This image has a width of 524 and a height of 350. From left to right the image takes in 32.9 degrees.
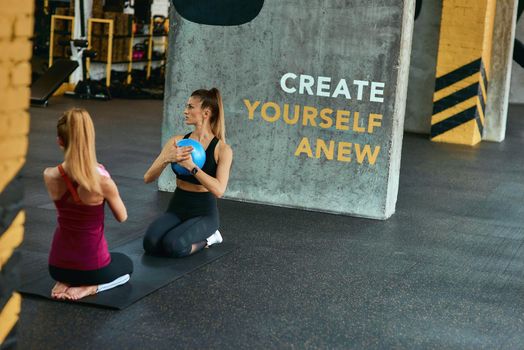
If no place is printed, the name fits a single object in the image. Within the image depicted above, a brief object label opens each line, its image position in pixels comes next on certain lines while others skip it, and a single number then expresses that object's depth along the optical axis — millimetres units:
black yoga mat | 4957
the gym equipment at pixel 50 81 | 13492
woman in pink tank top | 4617
